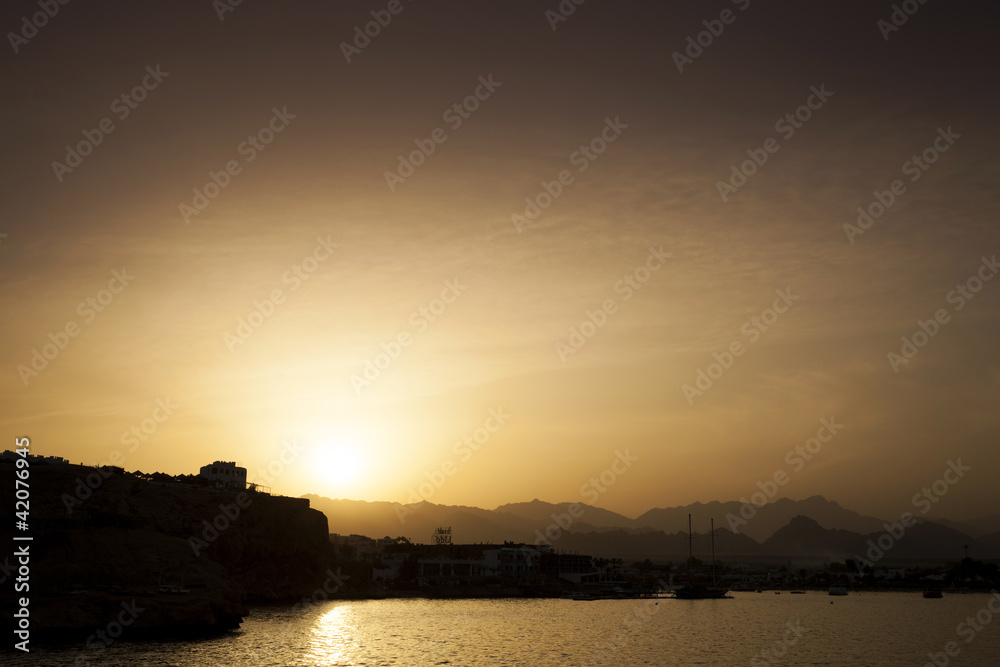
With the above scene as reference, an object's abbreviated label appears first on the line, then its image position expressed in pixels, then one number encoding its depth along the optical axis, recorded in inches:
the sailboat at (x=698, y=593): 7003.0
